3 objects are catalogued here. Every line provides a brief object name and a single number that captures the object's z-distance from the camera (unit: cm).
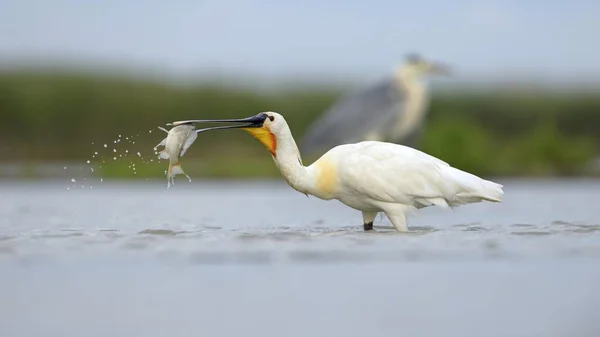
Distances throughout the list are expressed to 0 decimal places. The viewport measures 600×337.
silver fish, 1823
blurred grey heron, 3687
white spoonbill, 1789
